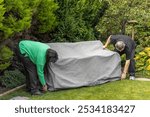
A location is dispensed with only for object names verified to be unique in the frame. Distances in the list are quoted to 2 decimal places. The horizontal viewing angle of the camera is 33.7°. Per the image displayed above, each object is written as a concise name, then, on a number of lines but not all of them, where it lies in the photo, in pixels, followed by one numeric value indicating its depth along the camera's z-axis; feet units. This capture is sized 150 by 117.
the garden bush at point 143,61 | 22.64
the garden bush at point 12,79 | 20.07
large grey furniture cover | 19.65
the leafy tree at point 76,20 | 24.47
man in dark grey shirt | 21.21
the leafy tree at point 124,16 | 25.93
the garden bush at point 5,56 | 18.97
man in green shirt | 18.84
